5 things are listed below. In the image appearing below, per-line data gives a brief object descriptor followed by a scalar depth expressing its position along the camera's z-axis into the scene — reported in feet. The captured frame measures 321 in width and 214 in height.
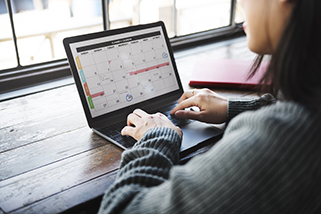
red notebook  4.57
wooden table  2.40
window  5.37
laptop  3.38
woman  1.76
